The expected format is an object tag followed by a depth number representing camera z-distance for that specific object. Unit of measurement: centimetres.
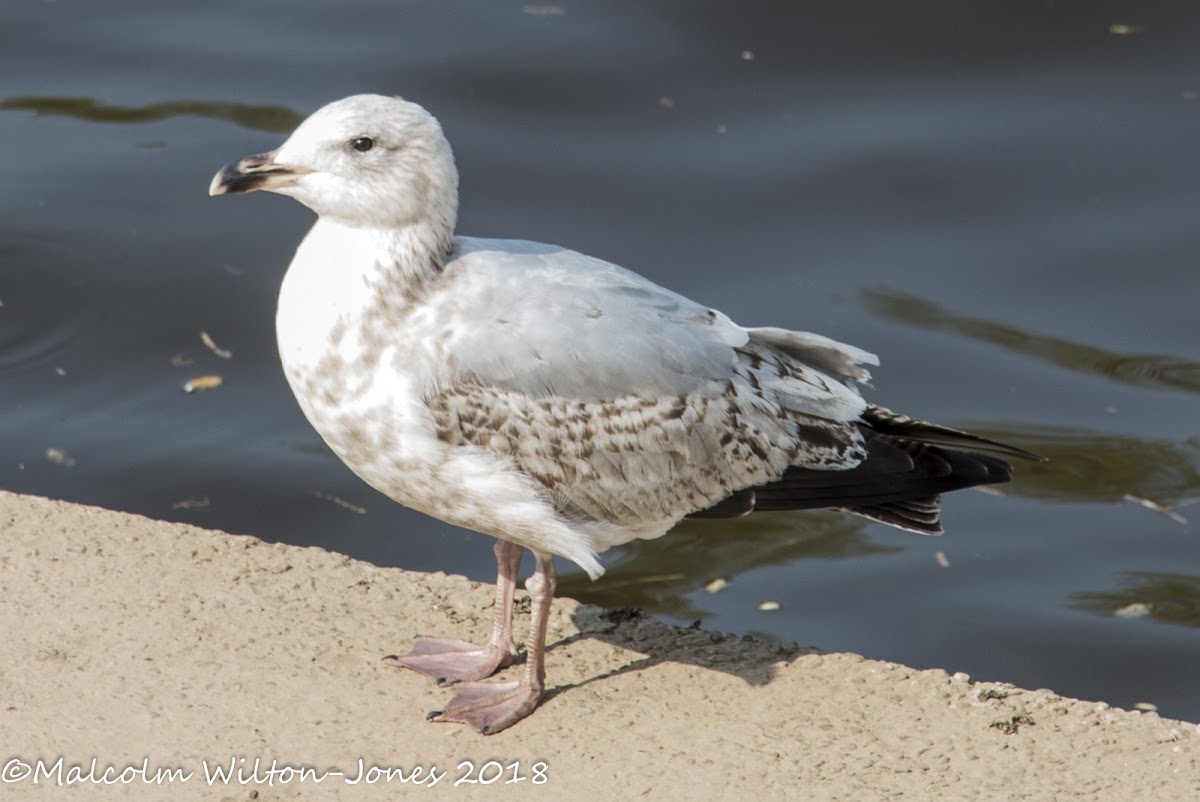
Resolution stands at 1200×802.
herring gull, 1030
